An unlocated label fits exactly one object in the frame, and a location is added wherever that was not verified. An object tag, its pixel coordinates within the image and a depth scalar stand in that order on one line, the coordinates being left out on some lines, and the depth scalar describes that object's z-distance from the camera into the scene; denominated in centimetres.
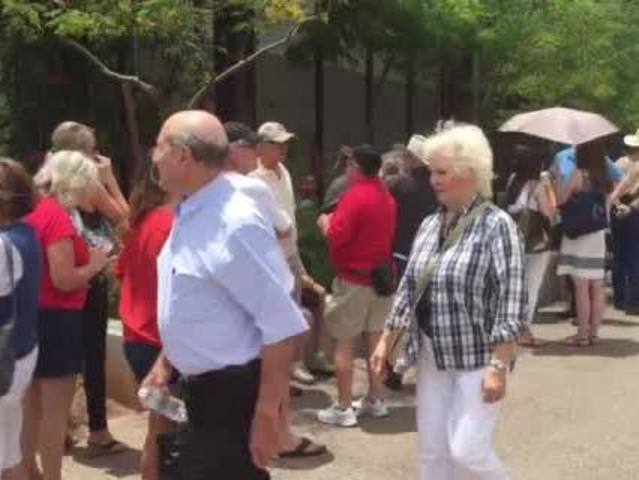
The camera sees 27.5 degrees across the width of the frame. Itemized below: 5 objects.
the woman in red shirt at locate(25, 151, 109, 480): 550
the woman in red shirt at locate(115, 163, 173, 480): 543
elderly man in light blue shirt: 381
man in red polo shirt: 761
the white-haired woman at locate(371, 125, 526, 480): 488
